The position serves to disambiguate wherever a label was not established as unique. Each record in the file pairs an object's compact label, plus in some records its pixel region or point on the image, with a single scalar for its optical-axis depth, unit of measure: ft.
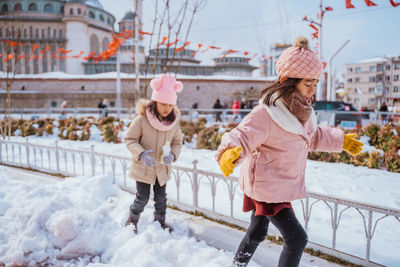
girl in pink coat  5.77
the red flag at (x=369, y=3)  26.75
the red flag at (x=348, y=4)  29.55
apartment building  186.88
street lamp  44.27
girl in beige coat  9.41
